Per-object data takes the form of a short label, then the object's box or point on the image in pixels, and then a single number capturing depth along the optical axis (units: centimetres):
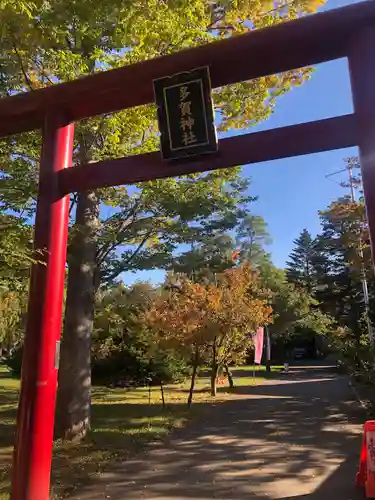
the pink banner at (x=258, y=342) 1763
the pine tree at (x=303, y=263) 4597
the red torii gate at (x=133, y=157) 376
